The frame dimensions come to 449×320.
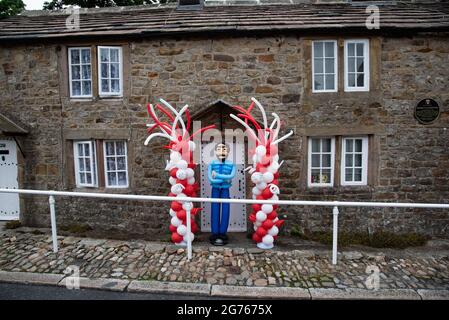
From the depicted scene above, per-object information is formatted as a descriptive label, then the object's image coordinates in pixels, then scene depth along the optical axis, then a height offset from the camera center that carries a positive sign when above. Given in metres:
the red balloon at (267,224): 5.08 -1.45
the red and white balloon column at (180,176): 5.03 -0.51
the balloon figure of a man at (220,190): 5.05 -0.79
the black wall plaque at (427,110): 6.10 +0.88
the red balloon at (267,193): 5.11 -0.86
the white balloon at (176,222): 5.09 -1.40
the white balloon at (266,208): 5.04 -1.13
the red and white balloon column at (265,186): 5.03 -0.72
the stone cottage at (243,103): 6.11 +1.14
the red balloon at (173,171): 5.10 -0.41
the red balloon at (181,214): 5.04 -1.24
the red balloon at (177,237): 5.06 -1.68
